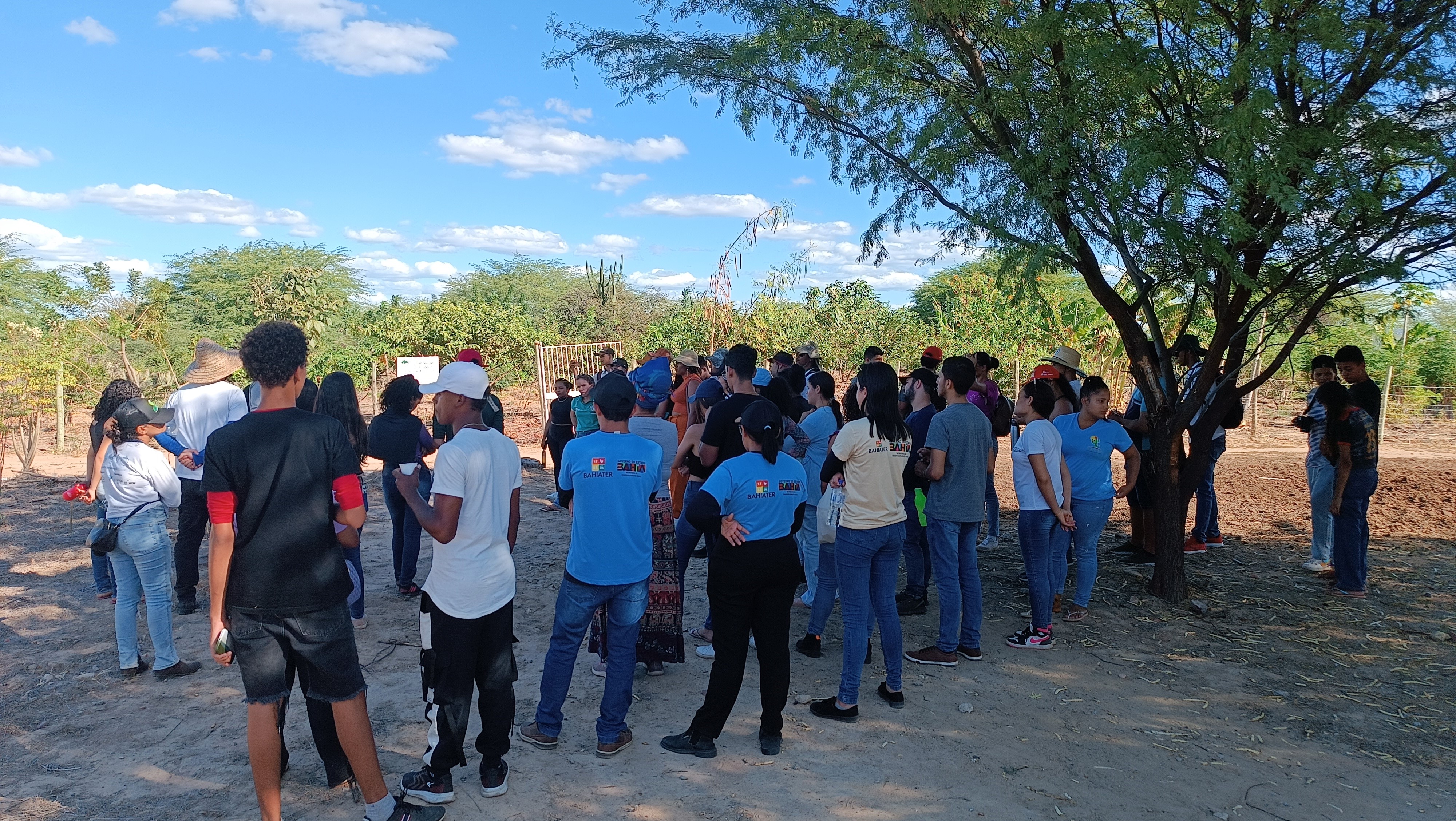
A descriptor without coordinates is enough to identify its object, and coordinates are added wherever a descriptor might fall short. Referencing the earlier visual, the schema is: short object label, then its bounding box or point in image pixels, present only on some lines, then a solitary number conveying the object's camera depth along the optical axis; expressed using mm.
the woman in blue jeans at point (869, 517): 4355
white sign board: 14773
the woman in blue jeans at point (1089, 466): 5836
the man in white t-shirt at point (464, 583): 3391
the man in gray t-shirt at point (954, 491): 5164
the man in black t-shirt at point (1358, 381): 6676
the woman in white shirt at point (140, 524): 4727
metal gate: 16016
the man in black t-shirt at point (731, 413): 5027
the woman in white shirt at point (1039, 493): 5332
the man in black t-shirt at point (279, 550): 3053
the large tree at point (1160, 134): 4727
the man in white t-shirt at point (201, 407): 5543
